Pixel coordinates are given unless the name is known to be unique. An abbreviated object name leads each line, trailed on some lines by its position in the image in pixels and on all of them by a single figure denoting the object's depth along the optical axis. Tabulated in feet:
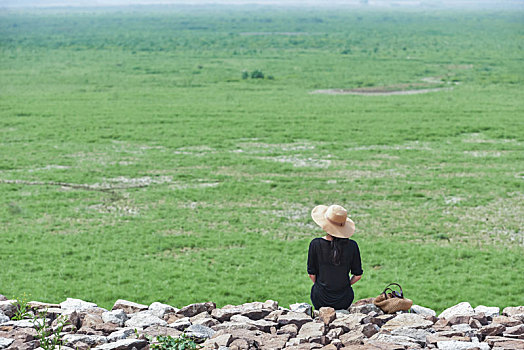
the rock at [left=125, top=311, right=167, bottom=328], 42.24
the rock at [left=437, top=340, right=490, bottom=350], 36.83
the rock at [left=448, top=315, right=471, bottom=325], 42.24
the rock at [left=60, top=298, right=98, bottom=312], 47.20
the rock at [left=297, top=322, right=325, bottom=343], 38.50
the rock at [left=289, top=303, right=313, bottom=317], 44.34
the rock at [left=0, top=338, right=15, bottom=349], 38.08
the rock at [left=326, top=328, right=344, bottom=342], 39.07
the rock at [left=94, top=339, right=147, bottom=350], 37.07
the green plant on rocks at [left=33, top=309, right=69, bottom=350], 38.61
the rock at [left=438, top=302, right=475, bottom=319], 45.61
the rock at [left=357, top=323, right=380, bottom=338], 39.76
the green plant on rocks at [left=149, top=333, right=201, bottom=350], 37.45
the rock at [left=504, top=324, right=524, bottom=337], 39.76
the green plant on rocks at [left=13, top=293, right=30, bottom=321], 43.94
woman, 41.81
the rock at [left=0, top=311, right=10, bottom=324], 42.79
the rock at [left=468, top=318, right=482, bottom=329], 41.54
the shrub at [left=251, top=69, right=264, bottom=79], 249.02
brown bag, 43.79
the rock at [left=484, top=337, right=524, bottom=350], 36.99
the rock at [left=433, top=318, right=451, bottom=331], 41.06
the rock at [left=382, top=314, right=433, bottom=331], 40.95
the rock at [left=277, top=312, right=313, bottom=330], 41.67
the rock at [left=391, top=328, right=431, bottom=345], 38.47
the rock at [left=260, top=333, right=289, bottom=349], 38.14
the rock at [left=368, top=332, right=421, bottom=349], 37.54
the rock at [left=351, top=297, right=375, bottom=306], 45.37
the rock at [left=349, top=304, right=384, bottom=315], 43.48
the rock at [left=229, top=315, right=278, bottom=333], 41.26
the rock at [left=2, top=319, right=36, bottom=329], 42.15
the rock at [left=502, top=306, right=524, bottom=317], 44.79
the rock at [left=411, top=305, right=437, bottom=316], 45.65
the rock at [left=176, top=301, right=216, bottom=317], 44.94
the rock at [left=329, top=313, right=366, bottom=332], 40.60
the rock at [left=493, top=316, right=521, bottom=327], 41.67
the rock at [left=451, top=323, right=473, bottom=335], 39.91
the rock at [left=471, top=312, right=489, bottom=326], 42.96
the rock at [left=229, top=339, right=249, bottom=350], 37.30
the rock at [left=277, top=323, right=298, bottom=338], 40.14
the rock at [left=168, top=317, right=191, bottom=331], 41.38
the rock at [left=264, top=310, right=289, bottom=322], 42.89
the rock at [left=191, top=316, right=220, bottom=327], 42.17
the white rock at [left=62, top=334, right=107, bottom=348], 38.76
